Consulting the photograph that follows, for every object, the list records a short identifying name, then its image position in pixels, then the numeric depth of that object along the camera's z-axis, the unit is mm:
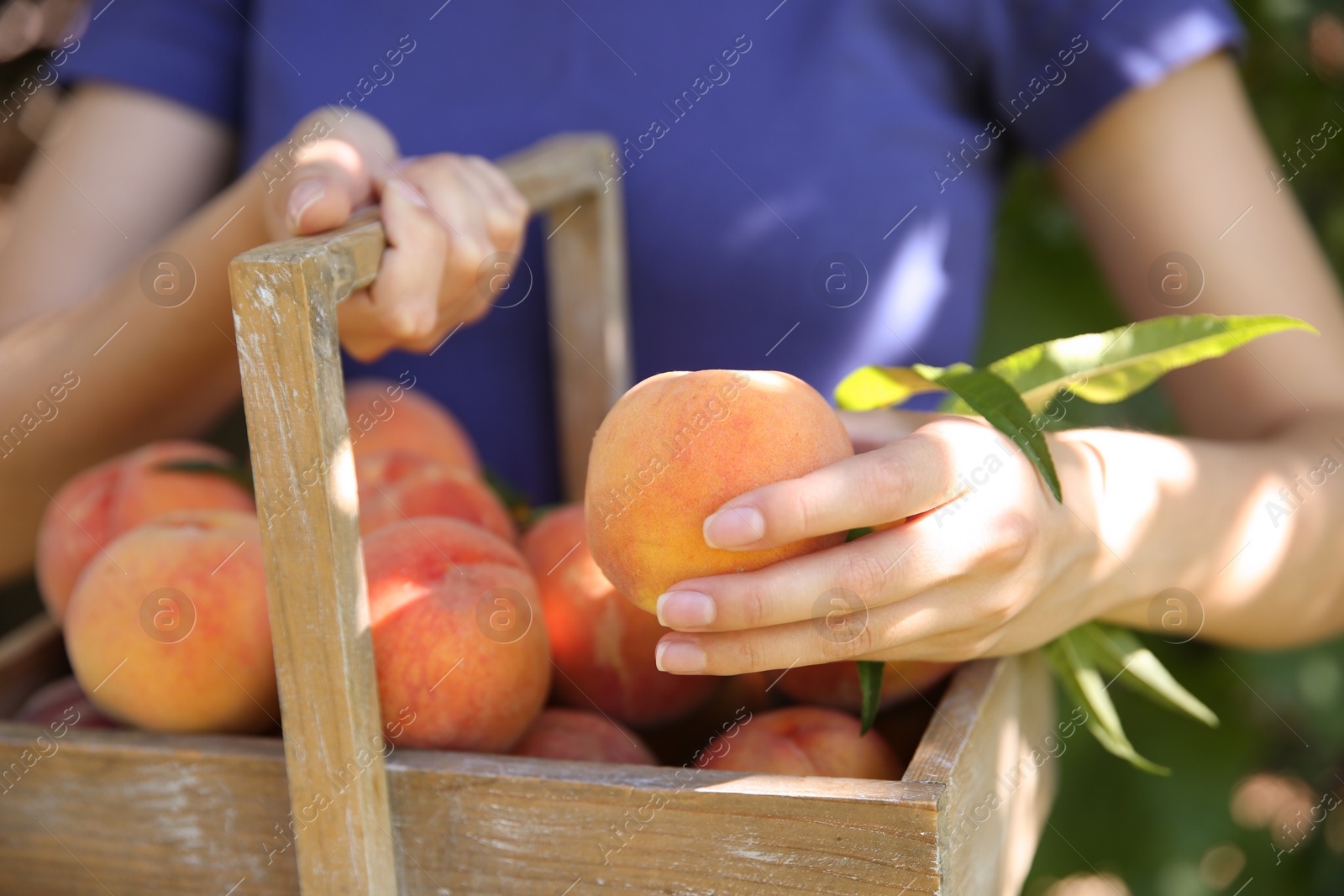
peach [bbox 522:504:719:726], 1094
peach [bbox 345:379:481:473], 1204
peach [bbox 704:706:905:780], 1052
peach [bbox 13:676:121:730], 1106
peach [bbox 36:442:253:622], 1137
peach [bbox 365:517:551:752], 1053
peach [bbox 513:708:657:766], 1065
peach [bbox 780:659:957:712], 1080
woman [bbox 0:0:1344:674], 1235
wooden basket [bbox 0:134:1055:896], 1002
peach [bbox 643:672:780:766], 1108
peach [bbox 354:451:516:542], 1121
